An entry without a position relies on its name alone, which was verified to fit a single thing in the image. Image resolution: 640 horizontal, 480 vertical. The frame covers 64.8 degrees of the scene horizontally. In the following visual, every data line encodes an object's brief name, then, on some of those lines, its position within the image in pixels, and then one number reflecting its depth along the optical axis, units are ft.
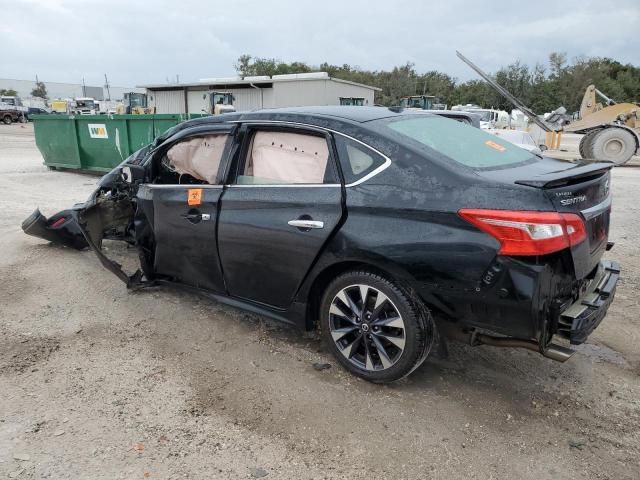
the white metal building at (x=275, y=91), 117.19
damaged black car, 8.44
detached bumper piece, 18.72
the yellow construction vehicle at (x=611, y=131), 51.78
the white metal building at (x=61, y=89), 249.34
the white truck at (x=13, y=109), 126.62
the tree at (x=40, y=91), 241.37
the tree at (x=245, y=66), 242.17
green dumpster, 35.10
